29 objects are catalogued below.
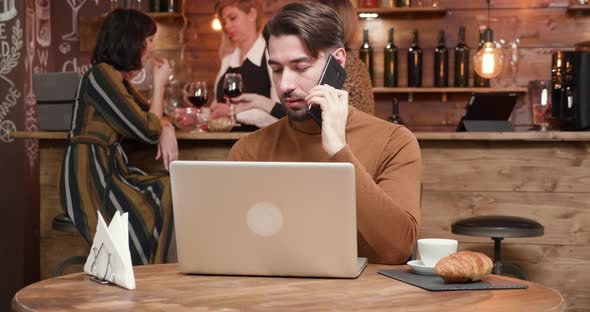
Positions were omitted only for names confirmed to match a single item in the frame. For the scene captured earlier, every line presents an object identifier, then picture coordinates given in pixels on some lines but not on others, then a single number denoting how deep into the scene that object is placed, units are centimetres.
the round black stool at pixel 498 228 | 324
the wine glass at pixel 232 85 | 368
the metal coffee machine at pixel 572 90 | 361
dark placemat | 158
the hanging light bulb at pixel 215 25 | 597
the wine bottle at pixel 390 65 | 573
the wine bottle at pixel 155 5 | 587
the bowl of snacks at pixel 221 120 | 374
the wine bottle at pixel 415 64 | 568
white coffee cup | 172
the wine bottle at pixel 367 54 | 575
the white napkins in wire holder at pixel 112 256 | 163
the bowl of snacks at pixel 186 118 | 378
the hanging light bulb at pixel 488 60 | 498
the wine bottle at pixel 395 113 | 543
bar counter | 351
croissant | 160
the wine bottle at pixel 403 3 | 564
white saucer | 171
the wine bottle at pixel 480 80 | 555
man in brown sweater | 188
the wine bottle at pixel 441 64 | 564
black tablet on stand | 364
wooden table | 144
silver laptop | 157
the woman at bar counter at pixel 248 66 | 375
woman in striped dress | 350
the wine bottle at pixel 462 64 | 560
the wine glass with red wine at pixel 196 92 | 373
